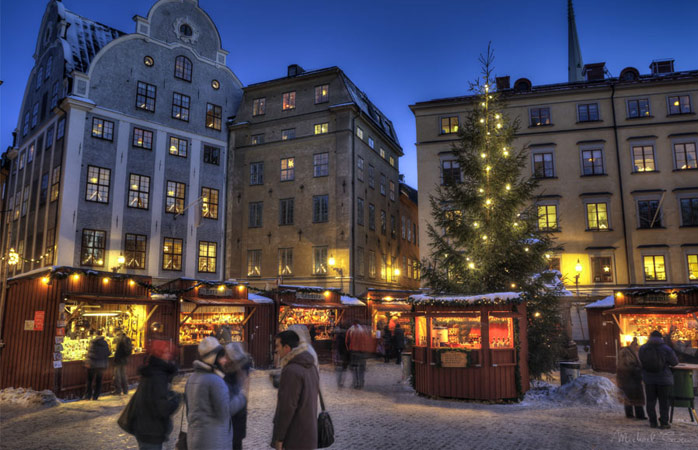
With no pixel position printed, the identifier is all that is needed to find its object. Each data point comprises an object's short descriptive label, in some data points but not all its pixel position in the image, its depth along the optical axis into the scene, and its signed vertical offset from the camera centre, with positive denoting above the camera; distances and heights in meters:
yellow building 32.81 +9.16
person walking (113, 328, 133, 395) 15.21 -1.50
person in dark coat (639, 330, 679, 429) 10.62 -1.34
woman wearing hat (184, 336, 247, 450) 5.21 -0.96
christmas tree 16.80 +2.58
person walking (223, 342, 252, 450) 6.76 -0.91
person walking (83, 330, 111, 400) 14.55 -1.45
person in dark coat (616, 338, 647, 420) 11.31 -1.53
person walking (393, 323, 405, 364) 25.38 -1.45
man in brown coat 5.39 -0.97
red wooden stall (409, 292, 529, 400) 13.88 -0.98
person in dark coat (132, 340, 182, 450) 5.80 -1.06
